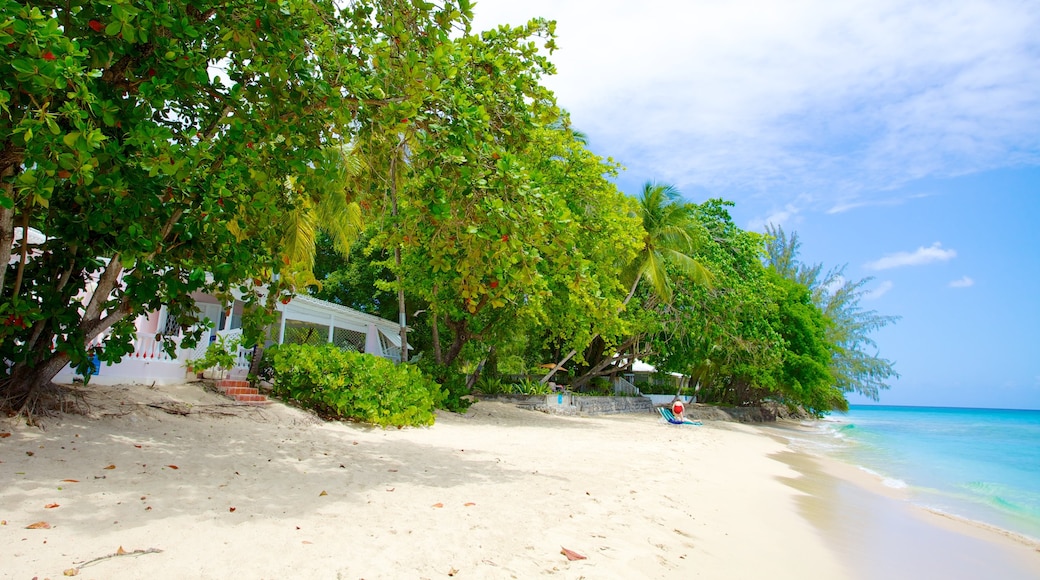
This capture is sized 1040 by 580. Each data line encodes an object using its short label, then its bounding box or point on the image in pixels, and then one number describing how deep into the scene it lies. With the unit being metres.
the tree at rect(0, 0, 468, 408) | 3.89
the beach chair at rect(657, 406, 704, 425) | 17.50
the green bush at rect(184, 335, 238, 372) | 10.80
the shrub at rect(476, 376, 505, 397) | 17.97
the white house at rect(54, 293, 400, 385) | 9.59
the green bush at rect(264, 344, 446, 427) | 9.12
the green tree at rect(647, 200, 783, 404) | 20.39
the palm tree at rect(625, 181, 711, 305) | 19.31
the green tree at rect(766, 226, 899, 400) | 37.38
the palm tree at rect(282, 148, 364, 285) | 12.25
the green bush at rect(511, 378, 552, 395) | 17.86
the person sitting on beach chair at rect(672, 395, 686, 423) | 17.56
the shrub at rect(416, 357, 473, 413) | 13.21
